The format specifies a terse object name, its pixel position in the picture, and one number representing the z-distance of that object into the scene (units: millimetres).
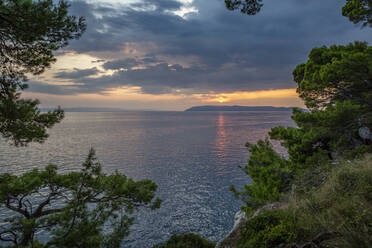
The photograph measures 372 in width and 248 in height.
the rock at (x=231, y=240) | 5981
